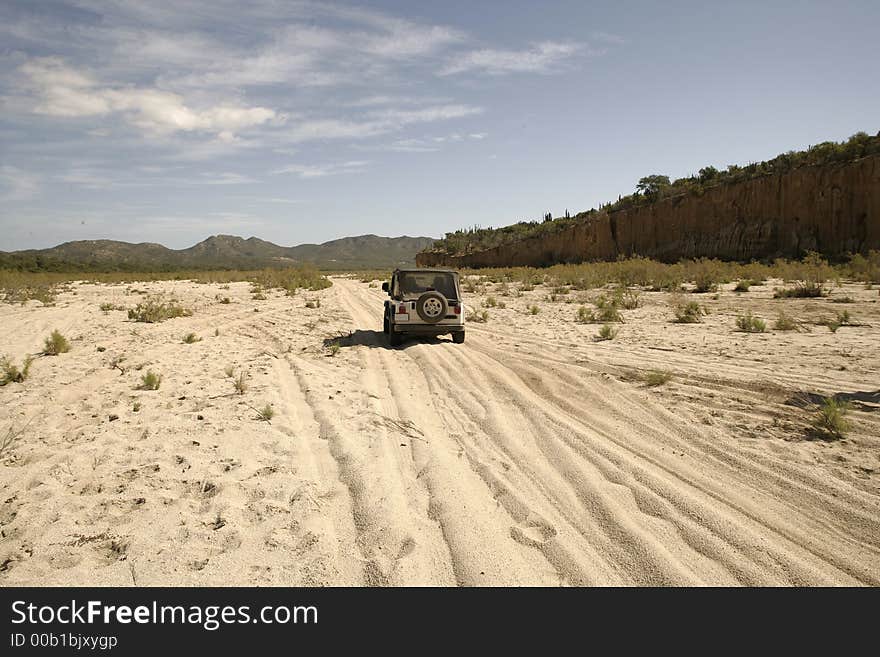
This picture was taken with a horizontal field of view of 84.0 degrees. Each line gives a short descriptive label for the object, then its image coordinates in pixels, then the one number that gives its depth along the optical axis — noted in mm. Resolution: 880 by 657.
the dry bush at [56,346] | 9570
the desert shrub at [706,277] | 19878
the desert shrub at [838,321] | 10461
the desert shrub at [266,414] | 5852
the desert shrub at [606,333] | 11055
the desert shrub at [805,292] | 15938
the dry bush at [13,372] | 7590
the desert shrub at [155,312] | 14318
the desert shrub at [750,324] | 10916
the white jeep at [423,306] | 10609
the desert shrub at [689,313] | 12898
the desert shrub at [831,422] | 5090
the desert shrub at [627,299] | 16308
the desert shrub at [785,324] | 10898
